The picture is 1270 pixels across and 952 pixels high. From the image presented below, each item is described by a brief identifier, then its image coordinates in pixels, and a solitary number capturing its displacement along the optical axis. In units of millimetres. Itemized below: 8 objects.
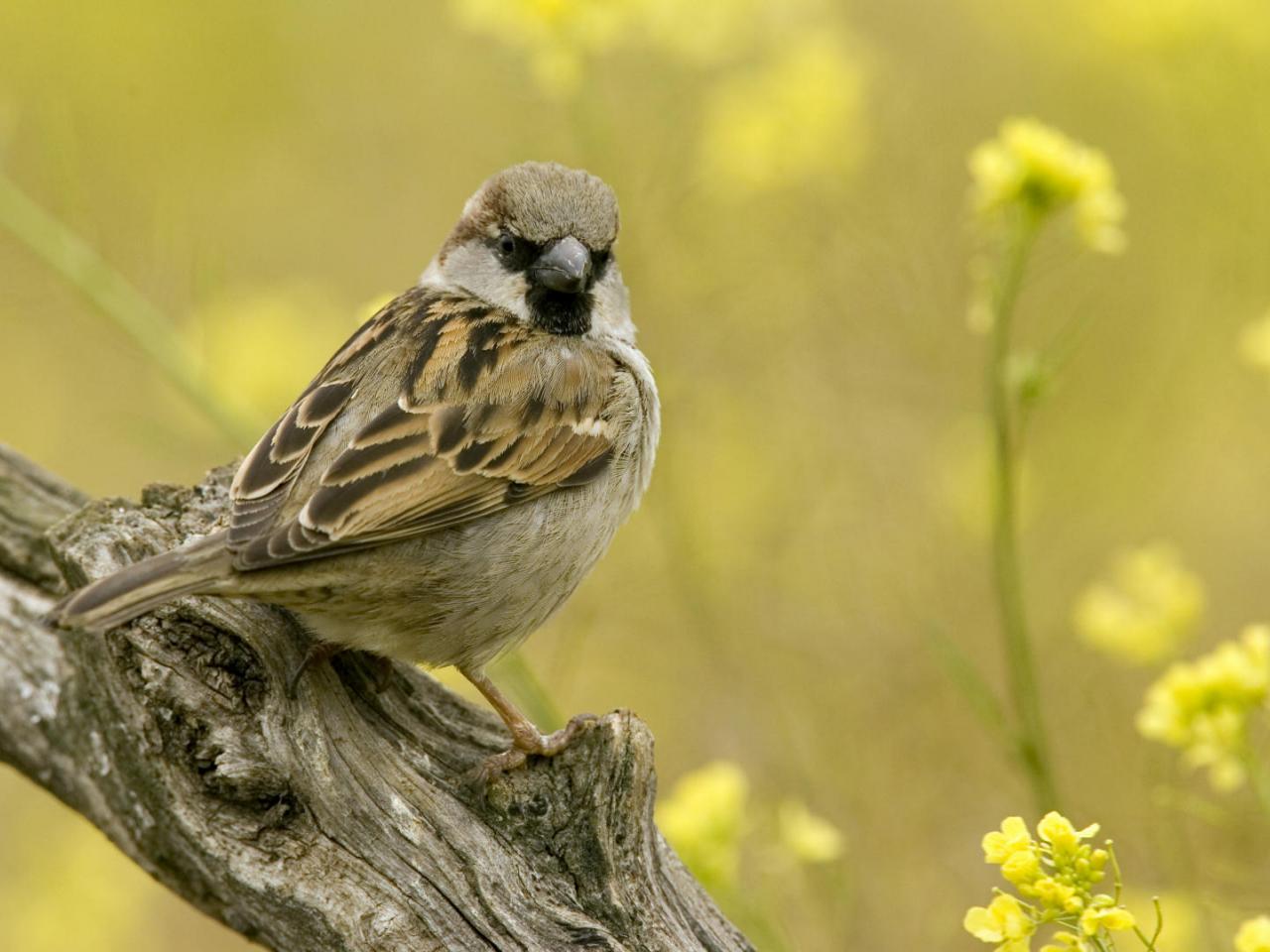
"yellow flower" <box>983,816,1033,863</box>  4258
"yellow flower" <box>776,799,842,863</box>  7043
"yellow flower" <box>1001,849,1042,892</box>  4223
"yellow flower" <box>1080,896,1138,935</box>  4012
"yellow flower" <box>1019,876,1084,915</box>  4156
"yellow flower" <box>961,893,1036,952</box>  4207
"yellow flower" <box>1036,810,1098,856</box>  4266
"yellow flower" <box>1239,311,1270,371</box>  7237
